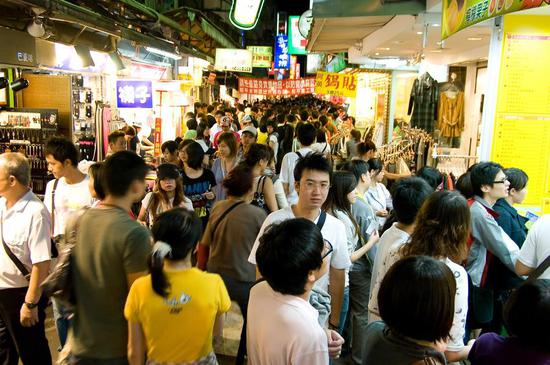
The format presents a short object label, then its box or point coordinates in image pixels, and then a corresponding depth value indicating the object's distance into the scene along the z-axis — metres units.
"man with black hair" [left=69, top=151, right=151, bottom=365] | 2.54
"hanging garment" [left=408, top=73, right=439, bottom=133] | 9.03
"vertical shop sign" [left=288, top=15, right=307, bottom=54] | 24.33
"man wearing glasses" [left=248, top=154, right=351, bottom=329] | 3.09
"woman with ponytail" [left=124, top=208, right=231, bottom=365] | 2.39
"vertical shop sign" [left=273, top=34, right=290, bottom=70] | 35.38
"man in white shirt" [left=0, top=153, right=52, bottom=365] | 3.29
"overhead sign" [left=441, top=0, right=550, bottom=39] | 3.08
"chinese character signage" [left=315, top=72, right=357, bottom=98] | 12.75
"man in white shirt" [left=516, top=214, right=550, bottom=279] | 3.18
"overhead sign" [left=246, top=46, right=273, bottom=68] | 24.19
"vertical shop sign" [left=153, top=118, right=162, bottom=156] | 12.94
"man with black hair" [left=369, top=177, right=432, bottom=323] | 3.07
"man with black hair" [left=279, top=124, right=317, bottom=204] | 6.41
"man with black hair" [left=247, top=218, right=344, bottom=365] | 1.94
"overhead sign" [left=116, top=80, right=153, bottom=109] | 10.58
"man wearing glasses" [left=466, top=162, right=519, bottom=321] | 3.68
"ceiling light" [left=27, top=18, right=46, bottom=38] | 6.44
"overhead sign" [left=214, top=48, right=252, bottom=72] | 18.44
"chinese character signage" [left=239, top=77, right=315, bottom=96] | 25.38
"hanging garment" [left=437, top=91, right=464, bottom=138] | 9.27
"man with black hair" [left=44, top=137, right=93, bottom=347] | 4.15
